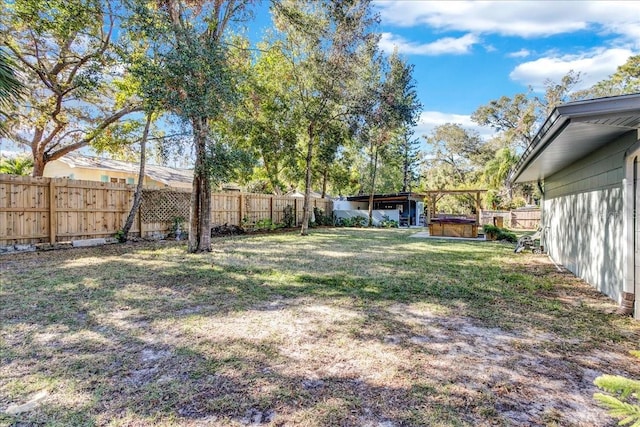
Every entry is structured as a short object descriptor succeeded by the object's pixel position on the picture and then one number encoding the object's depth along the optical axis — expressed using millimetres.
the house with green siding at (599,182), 3328
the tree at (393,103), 14797
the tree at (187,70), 6676
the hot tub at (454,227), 14961
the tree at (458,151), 36156
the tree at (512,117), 27547
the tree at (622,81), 21094
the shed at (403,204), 24219
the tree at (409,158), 29047
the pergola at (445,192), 15602
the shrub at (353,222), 21873
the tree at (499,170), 22891
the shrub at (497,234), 13594
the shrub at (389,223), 22250
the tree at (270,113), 14117
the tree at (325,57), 11133
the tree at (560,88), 24109
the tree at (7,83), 4038
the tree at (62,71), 7723
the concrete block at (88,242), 9383
